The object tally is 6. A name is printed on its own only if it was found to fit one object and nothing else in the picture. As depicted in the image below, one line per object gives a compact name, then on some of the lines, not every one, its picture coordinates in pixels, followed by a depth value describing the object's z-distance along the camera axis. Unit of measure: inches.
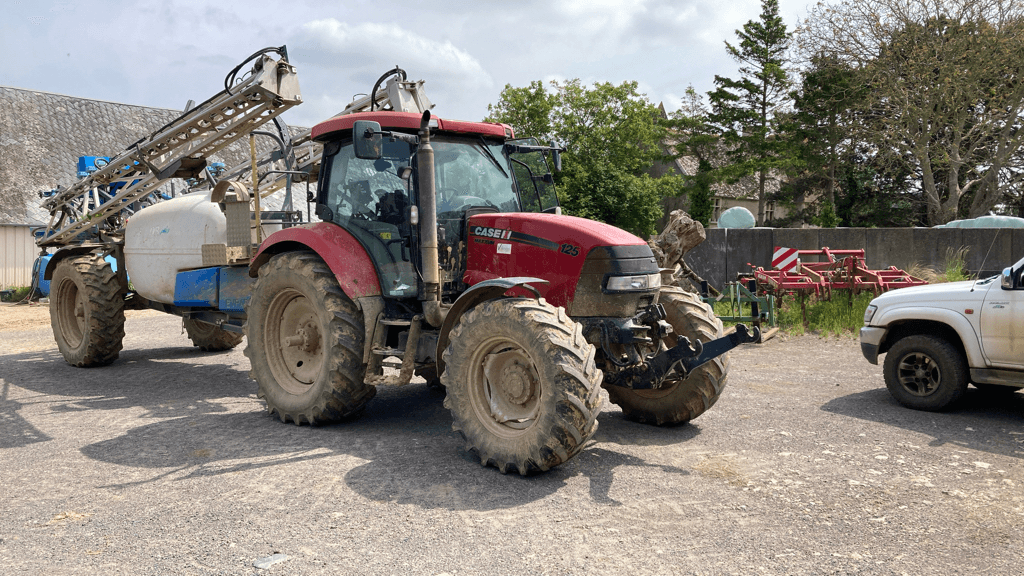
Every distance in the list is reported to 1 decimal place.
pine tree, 1346.0
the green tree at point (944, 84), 1014.4
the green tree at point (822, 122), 1325.5
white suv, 267.0
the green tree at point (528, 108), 1343.5
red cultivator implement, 495.8
